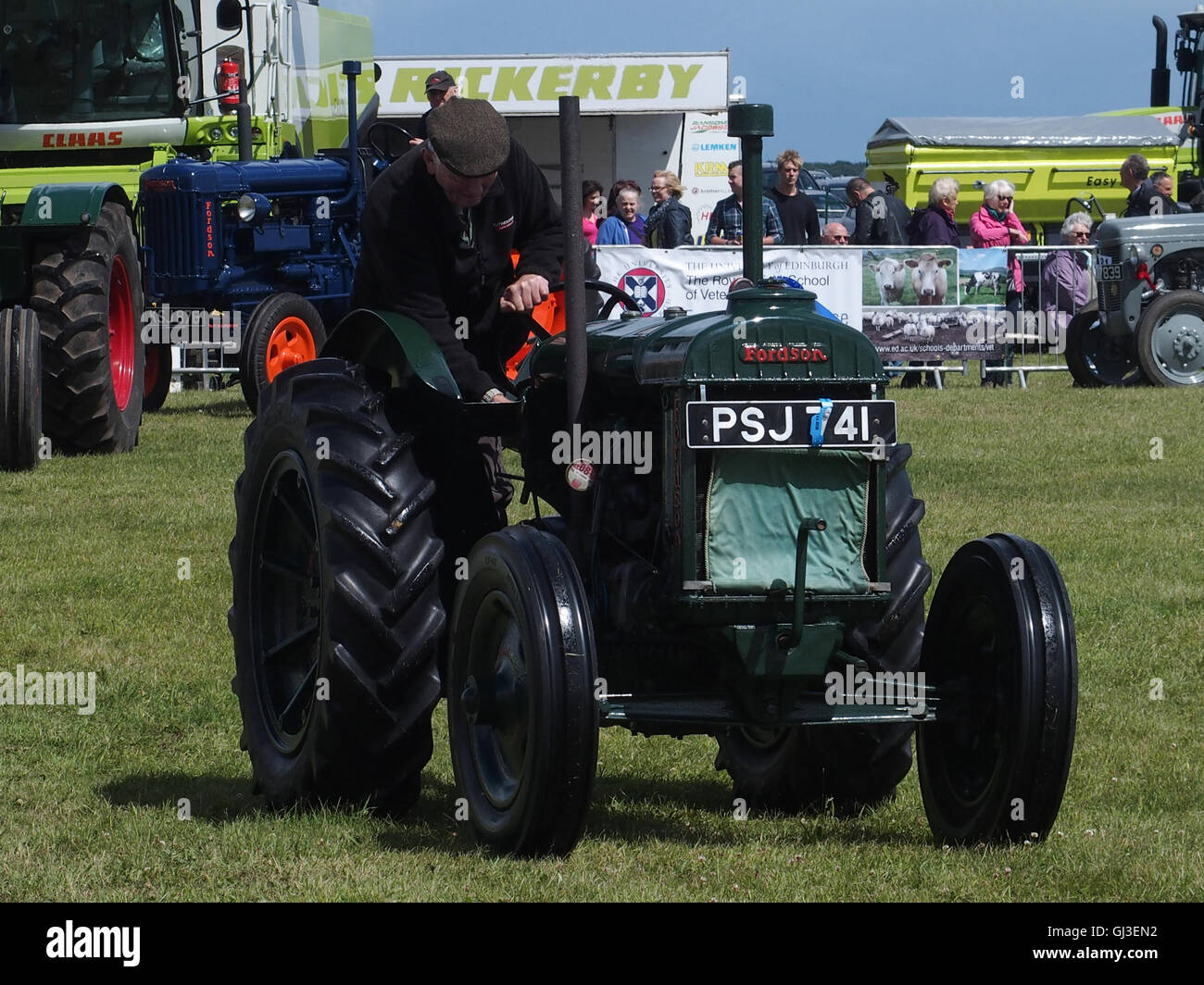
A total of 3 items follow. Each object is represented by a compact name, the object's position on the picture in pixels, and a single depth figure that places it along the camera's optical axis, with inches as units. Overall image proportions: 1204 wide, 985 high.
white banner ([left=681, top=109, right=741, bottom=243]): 1236.5
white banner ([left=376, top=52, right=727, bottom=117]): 1213.1
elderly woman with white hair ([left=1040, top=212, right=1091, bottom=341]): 774.5
